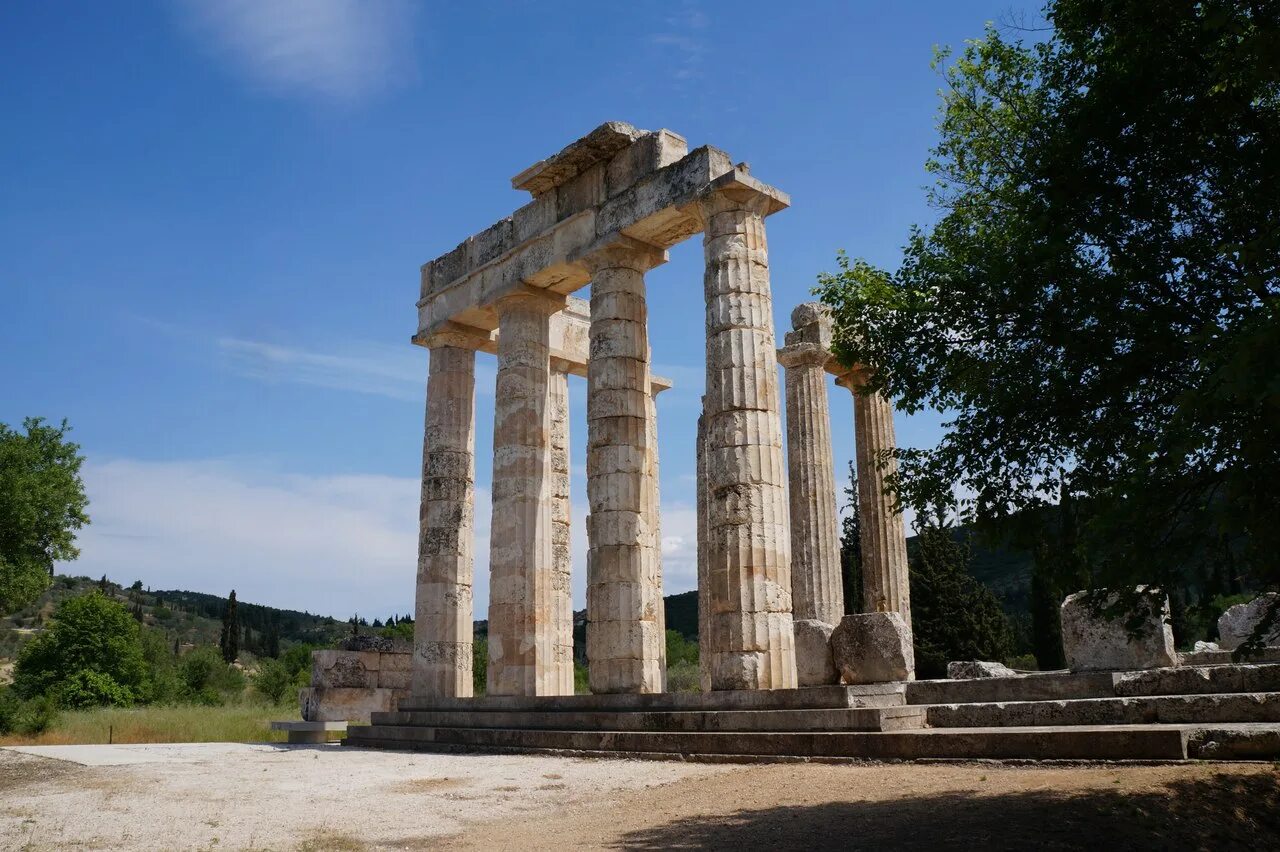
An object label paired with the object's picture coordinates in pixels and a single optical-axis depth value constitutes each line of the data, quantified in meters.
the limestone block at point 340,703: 21.44
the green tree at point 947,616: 31.42
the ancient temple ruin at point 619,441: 14.35
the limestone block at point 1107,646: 12.46
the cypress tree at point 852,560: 34.16
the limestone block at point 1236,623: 16.20
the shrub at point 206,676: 38.94
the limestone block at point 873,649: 12.13
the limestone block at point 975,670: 16.59
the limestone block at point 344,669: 21.75
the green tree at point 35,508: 32.81
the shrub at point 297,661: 42.94
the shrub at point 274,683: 35.25
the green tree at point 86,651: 37.91
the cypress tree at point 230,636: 58.31
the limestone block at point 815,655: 12.86
